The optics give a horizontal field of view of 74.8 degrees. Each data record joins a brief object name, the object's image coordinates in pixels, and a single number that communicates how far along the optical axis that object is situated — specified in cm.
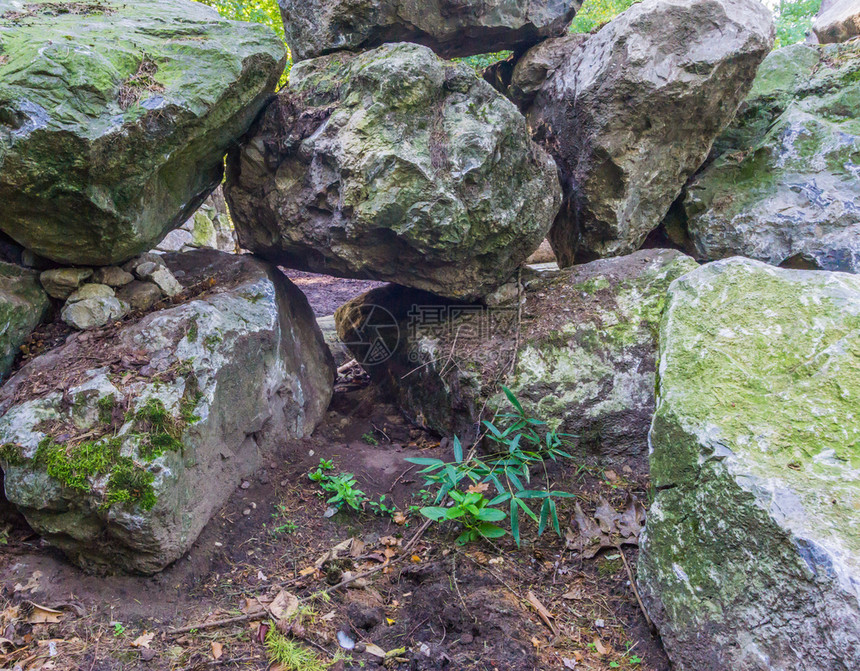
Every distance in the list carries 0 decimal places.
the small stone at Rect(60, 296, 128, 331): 303
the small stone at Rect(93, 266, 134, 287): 318
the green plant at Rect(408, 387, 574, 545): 261
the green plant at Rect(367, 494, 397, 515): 312
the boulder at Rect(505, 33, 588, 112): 432
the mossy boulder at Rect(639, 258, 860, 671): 167
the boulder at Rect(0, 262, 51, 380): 285
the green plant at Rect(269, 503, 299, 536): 295
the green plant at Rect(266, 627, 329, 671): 215
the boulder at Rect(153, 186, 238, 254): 606
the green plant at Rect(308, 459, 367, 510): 310
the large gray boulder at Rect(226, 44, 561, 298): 316
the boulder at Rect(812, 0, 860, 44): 552
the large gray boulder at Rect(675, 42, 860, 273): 393
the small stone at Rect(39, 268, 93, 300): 305
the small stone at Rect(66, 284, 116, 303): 308
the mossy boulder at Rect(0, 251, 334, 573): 245
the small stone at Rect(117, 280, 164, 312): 320
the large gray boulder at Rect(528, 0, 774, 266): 356
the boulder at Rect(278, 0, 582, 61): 363
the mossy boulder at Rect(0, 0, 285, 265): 247
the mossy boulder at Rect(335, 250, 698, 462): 325
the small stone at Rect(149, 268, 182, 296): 330
